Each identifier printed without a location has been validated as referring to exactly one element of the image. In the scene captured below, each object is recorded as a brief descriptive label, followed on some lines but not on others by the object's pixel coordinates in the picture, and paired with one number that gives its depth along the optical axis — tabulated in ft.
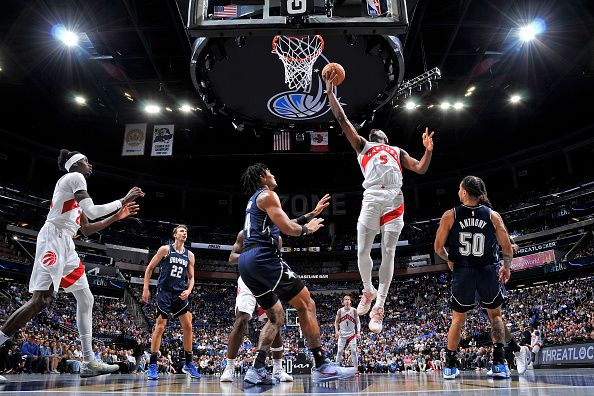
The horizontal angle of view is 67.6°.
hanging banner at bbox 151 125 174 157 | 76.38
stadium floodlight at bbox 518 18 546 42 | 56.78
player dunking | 18.20
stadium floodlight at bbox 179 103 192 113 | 75.00
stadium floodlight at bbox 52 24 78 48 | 57.15
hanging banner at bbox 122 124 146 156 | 77.46
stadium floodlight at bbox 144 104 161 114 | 75.89
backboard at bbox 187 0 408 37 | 21.31
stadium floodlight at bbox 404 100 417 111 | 72.54
